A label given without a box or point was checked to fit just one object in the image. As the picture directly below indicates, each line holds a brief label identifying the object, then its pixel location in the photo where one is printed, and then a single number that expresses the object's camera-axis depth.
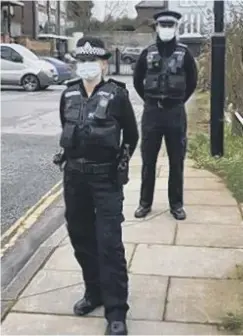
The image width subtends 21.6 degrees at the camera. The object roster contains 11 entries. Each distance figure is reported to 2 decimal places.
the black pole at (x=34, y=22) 55.52
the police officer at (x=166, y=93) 5.76
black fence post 44.29
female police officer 3.66
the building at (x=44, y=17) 56.03
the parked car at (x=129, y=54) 52.34
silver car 26.61
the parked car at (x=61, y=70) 30.88
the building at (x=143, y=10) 56.87
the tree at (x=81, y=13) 66.25
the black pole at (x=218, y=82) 8.90
